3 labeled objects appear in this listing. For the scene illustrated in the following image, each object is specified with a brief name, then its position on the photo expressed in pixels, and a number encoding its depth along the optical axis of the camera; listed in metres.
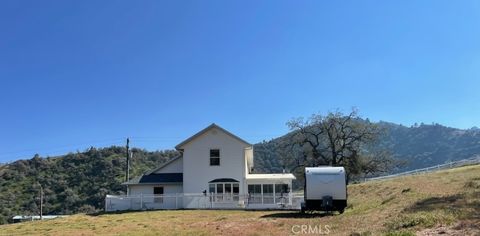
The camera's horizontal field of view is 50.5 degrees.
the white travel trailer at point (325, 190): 28.66
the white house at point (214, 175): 44.78
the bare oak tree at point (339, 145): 63.34
